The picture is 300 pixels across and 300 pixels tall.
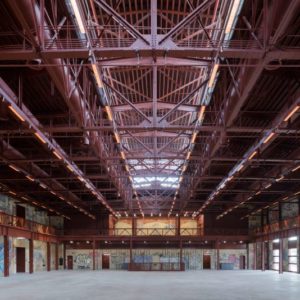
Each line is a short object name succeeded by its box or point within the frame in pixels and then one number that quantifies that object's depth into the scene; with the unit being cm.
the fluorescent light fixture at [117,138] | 2518
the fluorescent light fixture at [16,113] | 1822
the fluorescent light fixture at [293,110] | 1829
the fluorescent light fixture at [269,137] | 2279
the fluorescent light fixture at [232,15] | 1176
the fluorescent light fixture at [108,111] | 2141
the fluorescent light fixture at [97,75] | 1544
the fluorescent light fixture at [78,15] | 1175
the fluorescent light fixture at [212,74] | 1553
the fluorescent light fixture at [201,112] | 2150
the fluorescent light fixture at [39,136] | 2271
